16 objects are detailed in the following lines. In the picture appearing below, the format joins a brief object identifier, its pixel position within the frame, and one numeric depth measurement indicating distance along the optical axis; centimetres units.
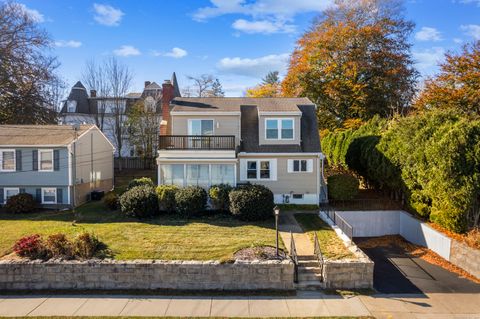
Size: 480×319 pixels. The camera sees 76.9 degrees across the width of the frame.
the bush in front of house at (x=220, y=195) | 1742
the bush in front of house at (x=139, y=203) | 1672
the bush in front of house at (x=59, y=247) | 1148
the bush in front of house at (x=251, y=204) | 1631
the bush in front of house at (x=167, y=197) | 1741
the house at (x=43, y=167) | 1930
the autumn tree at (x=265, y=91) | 3879
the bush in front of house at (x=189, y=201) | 1692
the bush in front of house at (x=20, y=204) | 1844
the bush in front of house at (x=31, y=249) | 1138
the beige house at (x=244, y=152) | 1869
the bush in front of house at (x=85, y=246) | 1152
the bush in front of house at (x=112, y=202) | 1886
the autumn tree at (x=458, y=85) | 2306
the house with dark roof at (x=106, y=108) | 3500
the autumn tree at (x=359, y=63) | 2994
